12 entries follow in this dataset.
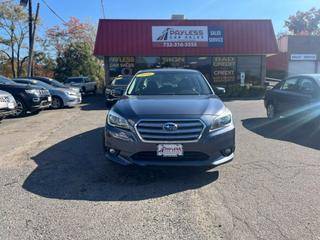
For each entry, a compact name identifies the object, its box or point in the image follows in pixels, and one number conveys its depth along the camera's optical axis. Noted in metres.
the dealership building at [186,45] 15.20
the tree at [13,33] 23.83
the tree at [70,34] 29.29
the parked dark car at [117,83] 10.66
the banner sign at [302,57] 24.28
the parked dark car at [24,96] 8.72
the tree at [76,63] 24.44
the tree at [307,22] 42.29
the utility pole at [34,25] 16.29
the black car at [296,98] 5.89
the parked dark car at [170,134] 3.30
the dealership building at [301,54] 23.95
